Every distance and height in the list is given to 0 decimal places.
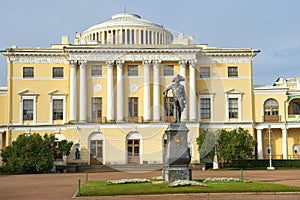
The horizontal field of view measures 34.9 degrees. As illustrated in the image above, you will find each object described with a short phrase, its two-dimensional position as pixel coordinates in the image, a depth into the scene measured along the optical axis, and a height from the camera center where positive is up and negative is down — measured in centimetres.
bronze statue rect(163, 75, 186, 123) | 2658 +181
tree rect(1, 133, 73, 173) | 4781 -237
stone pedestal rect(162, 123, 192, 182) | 2575 -127
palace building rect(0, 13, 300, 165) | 5794 +433
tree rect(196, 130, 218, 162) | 5366 -158
